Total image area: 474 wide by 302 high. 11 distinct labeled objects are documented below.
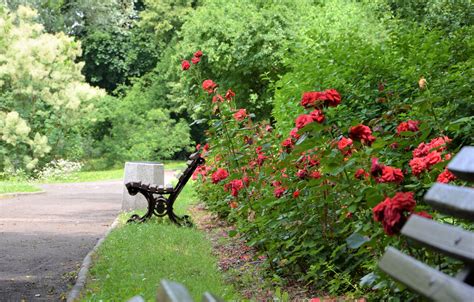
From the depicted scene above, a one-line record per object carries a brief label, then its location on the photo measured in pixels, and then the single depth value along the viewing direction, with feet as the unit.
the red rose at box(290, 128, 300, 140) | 19.11
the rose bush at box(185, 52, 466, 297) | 14.37
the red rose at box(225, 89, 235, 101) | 27.97
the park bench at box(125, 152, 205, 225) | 38.86
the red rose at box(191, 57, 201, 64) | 26.58
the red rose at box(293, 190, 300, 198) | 19.93
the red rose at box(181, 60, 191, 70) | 27.66
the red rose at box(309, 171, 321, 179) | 19.06
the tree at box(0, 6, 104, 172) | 93.35
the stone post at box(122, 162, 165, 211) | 46.21
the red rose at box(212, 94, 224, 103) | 26.76
